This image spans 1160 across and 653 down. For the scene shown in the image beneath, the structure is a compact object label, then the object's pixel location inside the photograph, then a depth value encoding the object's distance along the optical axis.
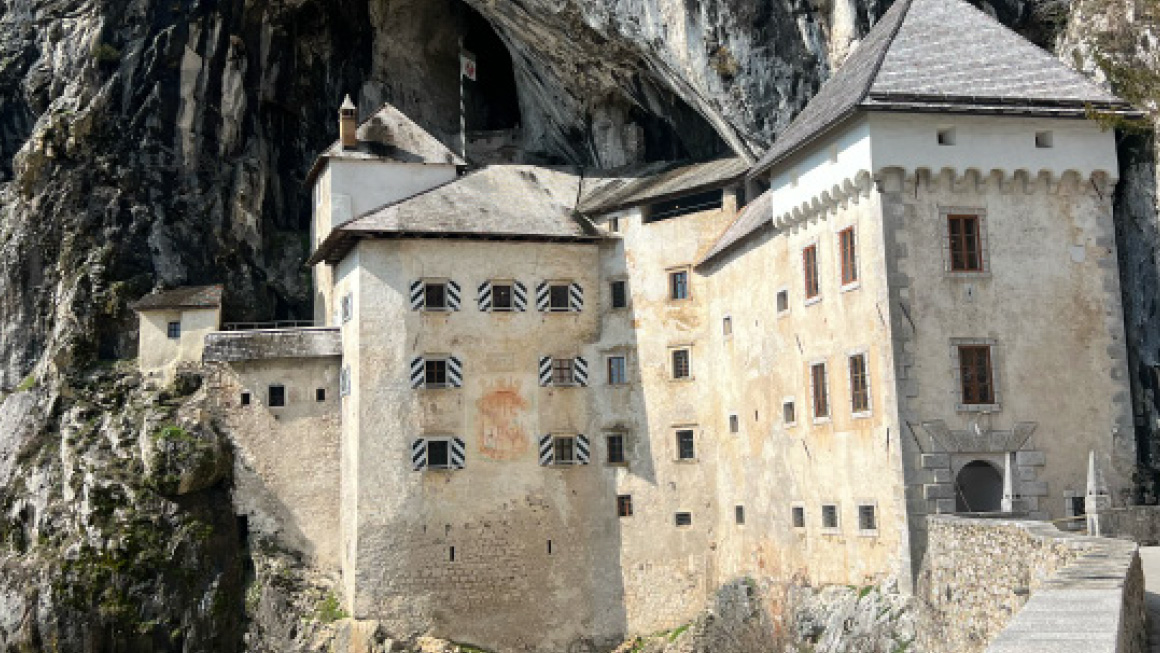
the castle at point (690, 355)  23.25
